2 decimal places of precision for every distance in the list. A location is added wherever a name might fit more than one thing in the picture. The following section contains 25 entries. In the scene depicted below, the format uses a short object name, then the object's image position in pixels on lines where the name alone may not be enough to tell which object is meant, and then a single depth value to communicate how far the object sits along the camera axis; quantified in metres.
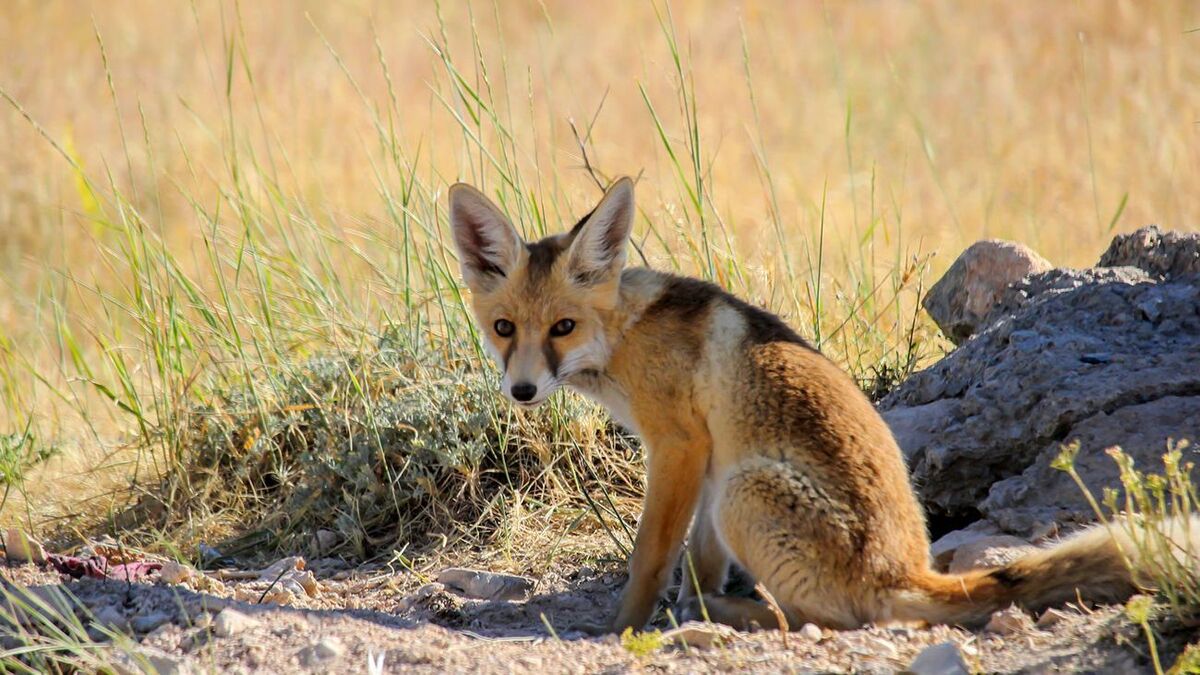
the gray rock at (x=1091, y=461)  9.72
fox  8.59
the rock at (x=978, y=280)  12.79
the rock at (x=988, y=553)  9.48
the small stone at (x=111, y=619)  8.86
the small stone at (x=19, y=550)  11.51
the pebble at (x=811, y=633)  8.14
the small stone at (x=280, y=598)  10.59
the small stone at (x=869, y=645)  7.70
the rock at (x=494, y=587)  11.12
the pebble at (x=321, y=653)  8.18
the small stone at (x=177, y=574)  11.03
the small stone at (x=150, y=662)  7.89
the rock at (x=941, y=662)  7.07
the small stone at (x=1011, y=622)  8.07
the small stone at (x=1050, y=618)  8.07
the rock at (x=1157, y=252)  11.50
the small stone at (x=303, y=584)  11.00
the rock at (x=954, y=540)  10.00
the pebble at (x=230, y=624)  8.61
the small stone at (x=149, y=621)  8.84
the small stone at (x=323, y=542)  12.56
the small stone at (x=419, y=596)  10.88
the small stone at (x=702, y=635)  8.12
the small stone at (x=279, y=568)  11.65
